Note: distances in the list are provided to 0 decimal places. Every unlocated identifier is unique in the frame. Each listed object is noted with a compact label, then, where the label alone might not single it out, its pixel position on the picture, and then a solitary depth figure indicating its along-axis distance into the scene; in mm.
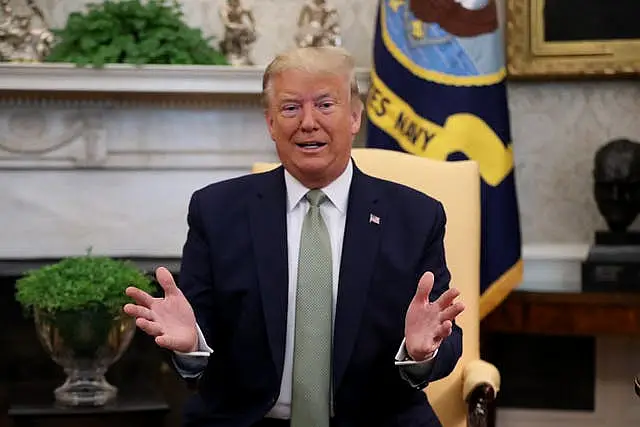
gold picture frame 3906
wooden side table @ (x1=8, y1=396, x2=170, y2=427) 2990
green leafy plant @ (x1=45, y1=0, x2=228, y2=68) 3676
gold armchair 2879
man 2209
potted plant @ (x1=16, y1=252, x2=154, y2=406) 2982
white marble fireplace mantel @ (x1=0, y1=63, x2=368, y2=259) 3869
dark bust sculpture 3656
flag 3602
